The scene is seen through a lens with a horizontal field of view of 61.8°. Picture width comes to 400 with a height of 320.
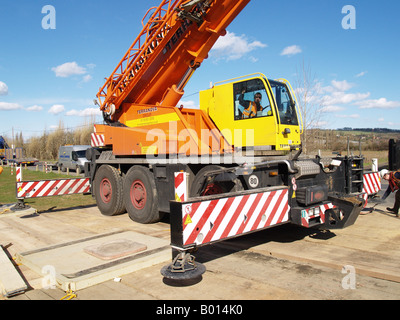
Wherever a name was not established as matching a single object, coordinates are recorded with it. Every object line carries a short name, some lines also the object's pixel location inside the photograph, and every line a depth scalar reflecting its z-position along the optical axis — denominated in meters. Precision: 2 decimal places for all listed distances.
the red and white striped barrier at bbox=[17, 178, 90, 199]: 9.06
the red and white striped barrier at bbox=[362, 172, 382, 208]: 7.89
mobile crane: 5.36
